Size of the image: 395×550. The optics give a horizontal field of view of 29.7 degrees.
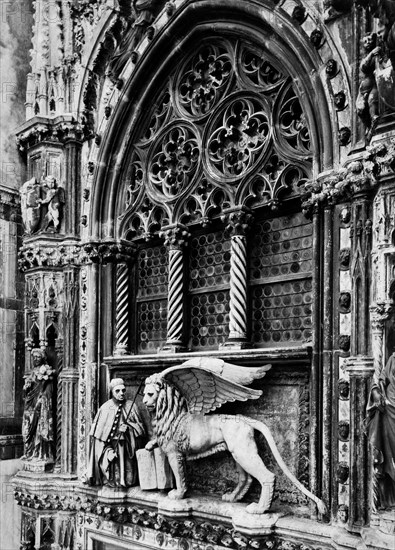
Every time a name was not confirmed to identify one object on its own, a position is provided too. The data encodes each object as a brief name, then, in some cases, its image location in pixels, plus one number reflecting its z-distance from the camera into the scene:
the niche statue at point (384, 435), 6.04
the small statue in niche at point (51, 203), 10.61
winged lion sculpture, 7.67
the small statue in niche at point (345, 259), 6.99
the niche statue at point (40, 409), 10.31
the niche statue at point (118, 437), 9.17
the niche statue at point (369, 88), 6.50
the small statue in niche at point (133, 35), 9.58
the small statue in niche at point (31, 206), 10.69
